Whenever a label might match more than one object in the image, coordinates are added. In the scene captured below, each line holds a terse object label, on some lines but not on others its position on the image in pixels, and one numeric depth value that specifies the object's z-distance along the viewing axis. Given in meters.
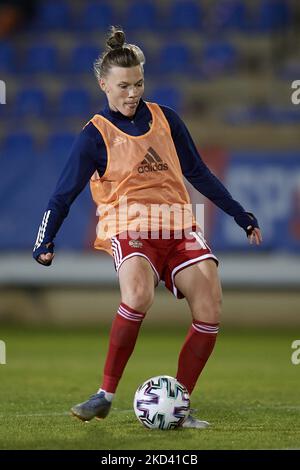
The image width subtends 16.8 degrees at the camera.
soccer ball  5.58
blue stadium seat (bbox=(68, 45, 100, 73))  15.89
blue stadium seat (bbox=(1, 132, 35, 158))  12.93
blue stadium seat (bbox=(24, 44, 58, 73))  16.02
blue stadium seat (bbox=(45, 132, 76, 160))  12.72
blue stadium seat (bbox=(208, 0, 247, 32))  16.08
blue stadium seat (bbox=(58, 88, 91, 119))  14.78
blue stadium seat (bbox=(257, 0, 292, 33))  15.76
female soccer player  5.75
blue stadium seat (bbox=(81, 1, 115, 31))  16.66
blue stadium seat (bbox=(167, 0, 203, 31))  16.34
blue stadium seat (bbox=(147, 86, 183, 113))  14.23
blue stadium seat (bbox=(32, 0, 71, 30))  16.75
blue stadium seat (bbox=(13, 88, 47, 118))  15.03
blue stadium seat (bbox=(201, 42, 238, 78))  15.34
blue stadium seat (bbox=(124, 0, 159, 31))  16.30
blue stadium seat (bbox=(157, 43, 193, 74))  15.61
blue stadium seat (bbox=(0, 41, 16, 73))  15.83
